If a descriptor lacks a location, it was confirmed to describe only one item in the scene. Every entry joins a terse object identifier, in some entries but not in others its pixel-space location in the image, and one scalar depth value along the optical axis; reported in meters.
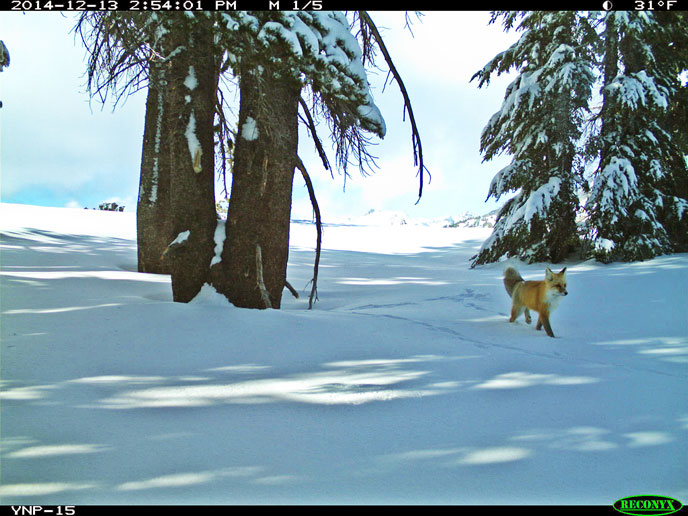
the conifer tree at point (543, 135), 11.11
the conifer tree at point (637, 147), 10.35
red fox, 5.20
